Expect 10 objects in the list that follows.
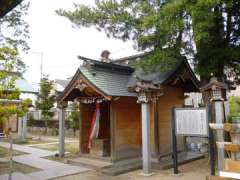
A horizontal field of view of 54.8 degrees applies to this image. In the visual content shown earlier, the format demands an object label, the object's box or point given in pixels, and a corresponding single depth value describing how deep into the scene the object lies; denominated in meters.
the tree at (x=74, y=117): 17.80
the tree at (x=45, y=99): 18.48
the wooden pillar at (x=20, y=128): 16.38
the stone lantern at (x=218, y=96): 6.13
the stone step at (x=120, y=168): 7.45
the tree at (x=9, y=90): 5.66
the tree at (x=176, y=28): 6.59
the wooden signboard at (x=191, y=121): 6.60
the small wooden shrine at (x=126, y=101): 8.33
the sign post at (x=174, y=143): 7.14
